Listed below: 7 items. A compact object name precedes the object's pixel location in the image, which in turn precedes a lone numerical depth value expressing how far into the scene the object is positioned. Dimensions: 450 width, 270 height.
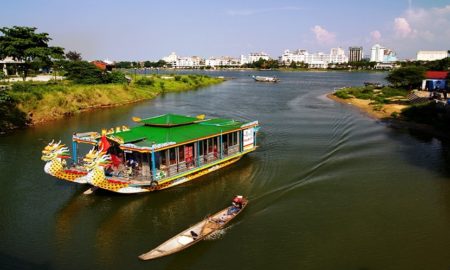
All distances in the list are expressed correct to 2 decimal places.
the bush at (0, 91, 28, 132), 37.72
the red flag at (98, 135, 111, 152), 19.98
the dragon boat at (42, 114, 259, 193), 19.30
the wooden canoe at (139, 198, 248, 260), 14.52
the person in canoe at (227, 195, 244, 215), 18.22
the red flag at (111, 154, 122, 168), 21.22
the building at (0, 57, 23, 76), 60.92
